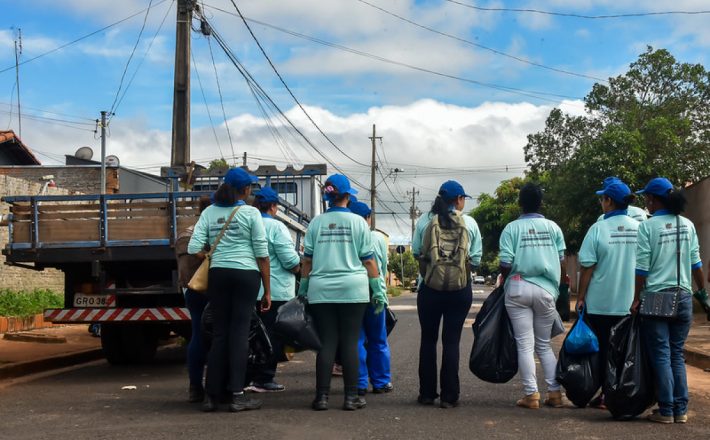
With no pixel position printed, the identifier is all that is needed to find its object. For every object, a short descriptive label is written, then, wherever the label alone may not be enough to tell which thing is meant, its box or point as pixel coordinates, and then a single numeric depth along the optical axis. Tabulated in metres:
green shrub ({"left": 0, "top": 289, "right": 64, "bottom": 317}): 16.00
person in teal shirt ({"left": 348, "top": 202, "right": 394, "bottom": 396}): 7.68
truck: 9.16
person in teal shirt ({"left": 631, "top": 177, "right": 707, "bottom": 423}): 6.15
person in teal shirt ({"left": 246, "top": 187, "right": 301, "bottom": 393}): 7.58
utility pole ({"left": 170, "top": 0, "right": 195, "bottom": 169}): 16.23
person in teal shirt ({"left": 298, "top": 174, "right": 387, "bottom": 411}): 6.63
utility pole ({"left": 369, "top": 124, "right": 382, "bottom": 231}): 50.97
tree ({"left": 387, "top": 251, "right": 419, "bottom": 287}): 81.59
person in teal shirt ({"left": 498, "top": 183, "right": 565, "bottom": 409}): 6.71
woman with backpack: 6.64
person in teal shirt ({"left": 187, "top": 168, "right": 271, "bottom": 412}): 6.58
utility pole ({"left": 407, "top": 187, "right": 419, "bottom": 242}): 86.37
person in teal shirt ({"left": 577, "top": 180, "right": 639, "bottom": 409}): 6.52
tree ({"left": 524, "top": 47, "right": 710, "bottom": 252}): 23.14
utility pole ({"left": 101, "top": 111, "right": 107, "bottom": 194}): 26.97
